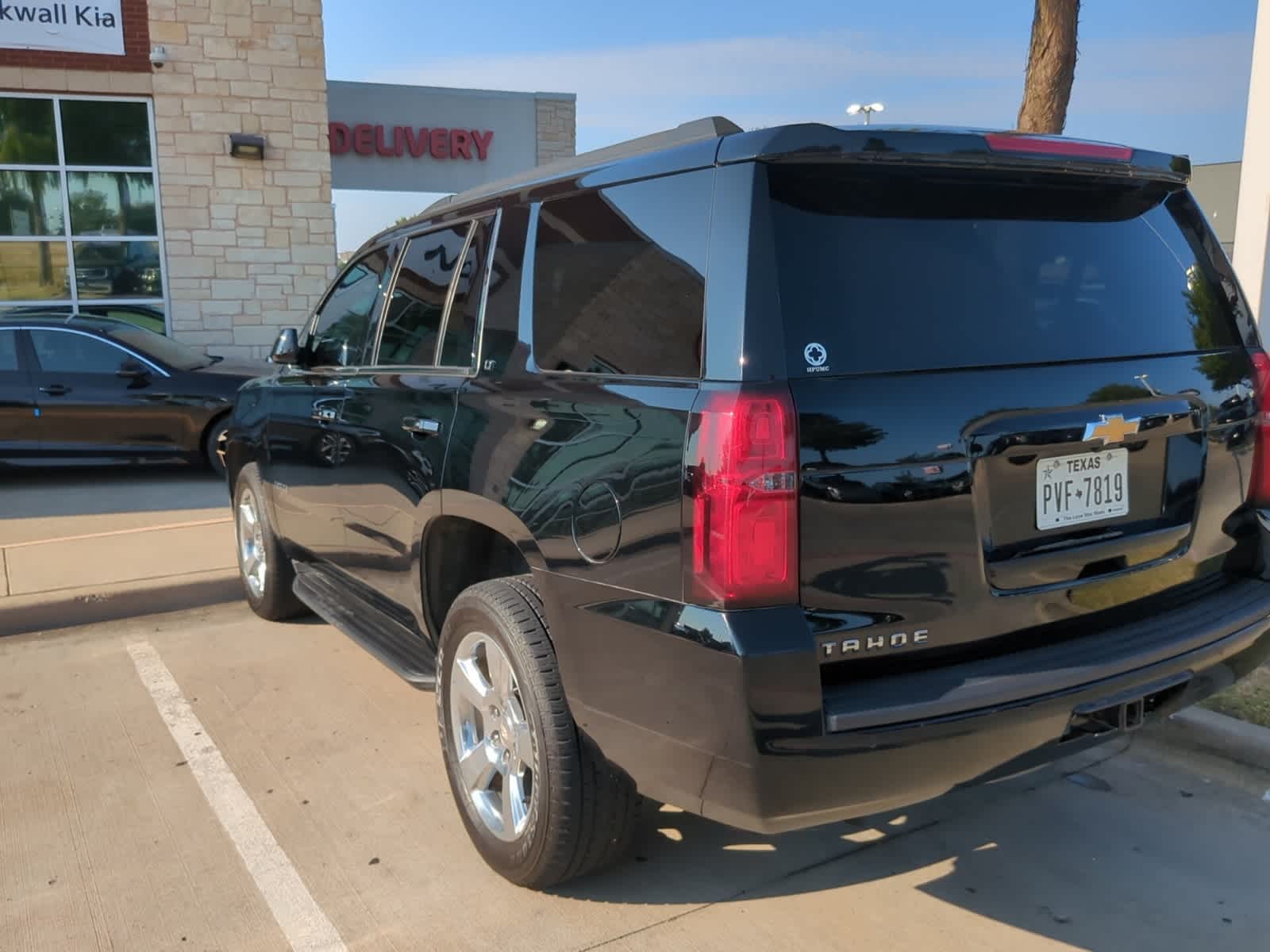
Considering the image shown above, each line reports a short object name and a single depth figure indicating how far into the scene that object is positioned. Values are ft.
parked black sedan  31.63
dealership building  42.04
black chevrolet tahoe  7.48
